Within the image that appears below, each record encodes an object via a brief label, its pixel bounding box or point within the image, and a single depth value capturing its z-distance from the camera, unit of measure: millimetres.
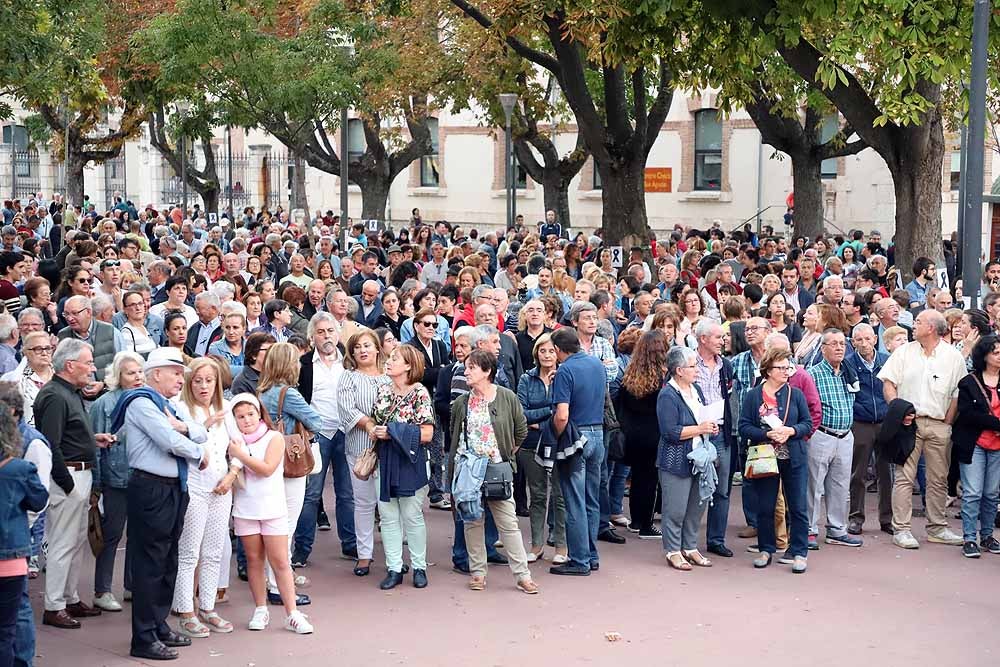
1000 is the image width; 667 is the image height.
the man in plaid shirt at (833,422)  10539
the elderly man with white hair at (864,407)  11094
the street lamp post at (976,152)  12836
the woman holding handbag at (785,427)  10039
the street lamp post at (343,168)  23719
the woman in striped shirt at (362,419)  9578
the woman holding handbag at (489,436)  9383
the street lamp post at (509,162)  27391
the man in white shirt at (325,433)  9945
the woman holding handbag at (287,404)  8961
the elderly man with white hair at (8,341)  10156
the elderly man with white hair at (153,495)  7988
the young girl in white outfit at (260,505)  8445
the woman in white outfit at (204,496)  8336
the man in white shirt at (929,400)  10945
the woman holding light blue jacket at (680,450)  10000
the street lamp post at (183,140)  32188
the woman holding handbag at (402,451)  9422
